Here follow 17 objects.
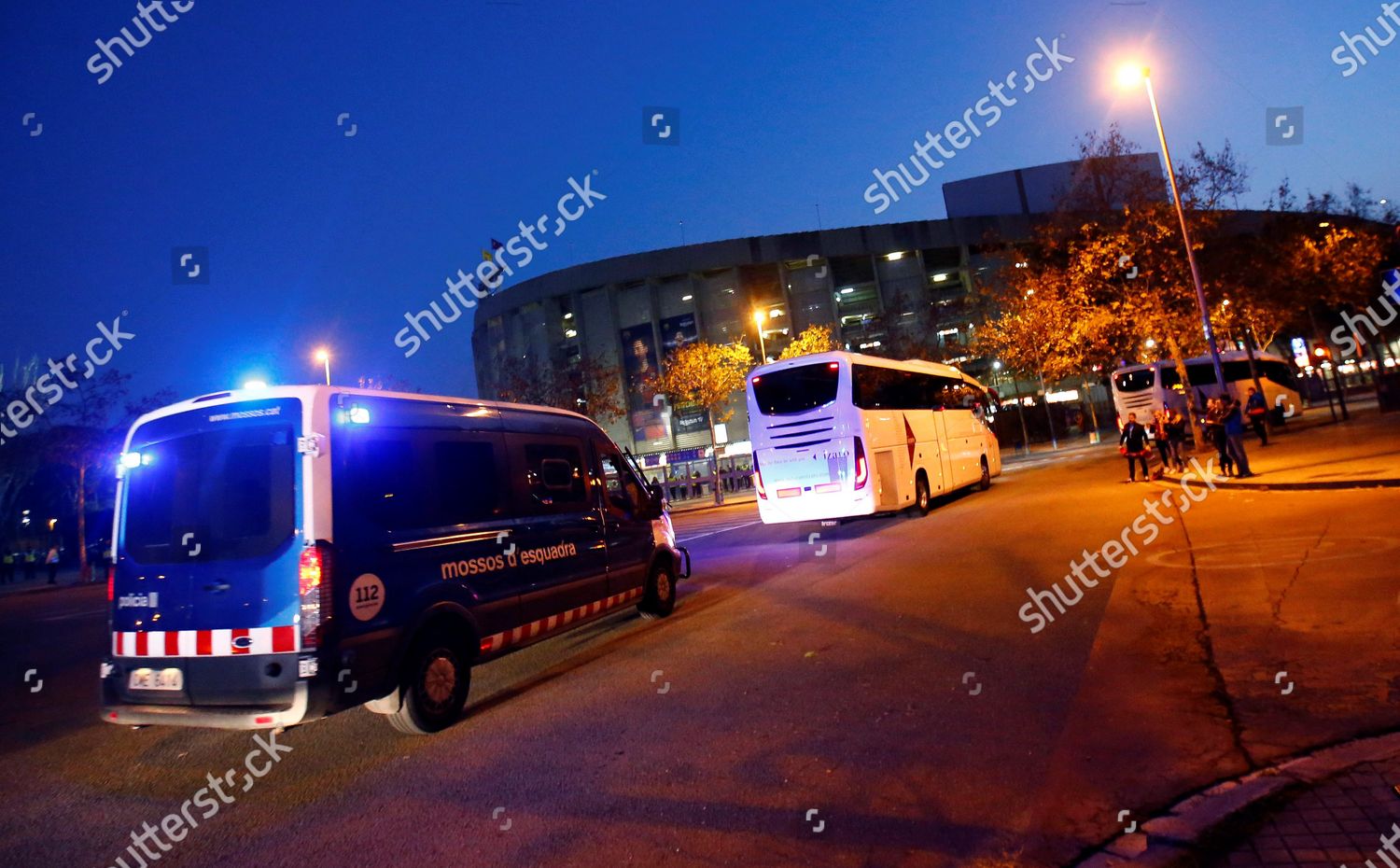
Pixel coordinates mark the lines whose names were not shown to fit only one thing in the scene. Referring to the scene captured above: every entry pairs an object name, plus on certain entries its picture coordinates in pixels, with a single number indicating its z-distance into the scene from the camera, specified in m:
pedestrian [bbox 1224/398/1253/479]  15.80
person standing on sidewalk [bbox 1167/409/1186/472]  19.39
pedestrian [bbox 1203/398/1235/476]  16.17
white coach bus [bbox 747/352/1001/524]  15.43
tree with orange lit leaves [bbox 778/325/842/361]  45.66
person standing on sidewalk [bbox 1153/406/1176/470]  19.58
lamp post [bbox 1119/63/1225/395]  18.38
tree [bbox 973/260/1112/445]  25.69
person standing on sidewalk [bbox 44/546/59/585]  35.28
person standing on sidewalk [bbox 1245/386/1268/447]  23.59
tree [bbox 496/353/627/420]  47.38
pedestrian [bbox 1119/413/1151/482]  18.31
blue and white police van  5.16
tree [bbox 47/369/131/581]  34.09
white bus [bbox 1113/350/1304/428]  32.16
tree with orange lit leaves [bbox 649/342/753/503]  43.72
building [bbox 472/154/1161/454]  68.56
